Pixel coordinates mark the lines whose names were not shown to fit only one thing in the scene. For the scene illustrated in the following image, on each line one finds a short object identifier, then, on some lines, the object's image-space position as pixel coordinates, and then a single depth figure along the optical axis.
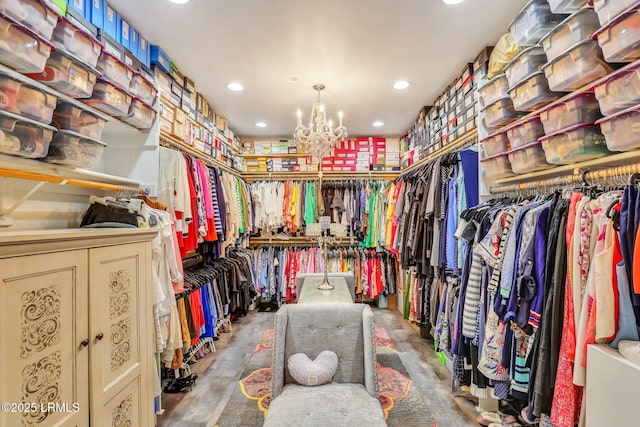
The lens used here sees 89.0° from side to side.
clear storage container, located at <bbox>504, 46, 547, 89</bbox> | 1.85
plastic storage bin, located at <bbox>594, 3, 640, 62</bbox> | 1.21
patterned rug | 2.27
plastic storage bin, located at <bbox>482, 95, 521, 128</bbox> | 2.17
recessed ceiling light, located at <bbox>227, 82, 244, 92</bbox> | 3.36
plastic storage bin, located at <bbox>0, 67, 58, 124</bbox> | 1.22
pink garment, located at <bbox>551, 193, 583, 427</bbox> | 1.31
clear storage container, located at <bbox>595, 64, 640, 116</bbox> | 1.25
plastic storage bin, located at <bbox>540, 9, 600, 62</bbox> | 1.48
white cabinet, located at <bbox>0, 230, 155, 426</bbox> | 1.06
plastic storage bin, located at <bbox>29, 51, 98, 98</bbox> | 1.47
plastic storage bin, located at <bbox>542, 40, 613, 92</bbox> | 1.45
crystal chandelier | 3.29
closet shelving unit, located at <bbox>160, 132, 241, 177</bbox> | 2.75
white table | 2.26
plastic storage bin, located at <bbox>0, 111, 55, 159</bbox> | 1.24
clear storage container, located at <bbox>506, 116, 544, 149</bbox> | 1.90
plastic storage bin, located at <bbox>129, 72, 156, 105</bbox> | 2.11
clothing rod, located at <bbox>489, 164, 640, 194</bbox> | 1.37
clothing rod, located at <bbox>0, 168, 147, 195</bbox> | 1.40
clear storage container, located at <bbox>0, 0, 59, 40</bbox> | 1.24
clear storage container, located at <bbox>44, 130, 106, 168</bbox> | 1.54
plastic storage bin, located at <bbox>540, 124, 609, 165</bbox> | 1.55
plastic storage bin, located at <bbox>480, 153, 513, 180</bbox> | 2.23
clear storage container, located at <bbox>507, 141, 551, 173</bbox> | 1.90
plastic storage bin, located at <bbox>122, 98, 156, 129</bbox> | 2.11
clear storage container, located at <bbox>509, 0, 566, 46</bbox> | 1.78
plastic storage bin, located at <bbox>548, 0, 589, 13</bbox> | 1.55
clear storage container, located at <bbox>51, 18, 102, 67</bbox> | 1.53
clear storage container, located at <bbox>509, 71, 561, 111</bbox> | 1.79
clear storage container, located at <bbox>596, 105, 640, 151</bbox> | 1.26
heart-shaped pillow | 1.73
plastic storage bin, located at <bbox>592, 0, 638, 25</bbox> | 1.24
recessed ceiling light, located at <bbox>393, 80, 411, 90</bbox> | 3.34
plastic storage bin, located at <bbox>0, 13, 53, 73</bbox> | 1.20
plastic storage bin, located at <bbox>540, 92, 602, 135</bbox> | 1.56
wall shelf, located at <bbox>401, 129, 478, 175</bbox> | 2.70
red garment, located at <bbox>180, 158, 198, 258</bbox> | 2.75
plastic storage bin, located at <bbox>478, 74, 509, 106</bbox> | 2.16
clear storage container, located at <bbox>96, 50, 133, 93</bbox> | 1.83
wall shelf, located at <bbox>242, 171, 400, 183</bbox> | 5.28
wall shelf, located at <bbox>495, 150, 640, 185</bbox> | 1.37
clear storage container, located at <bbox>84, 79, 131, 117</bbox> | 1.81
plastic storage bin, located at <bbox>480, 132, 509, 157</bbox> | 2.21
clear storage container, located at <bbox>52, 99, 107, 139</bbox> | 1.56
